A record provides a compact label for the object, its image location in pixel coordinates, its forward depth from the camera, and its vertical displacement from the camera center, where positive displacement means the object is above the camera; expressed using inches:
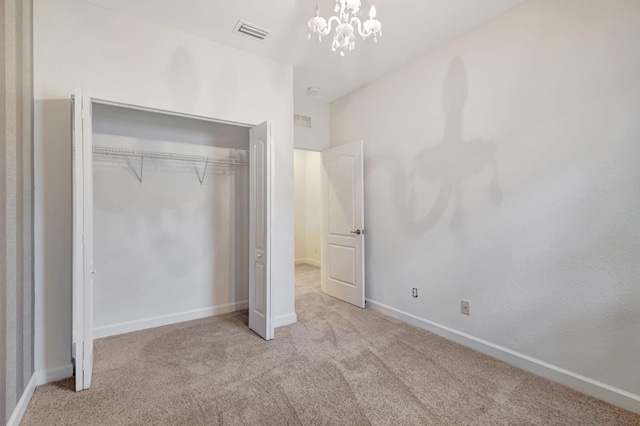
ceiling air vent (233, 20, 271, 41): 104.3 +69.7
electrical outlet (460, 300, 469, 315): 108.7 -35.5
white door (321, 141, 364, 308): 151.1 -4.3
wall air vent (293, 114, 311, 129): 165.5 +55.7
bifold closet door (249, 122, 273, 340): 111.5 -5.0
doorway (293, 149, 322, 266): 277.3 +7.5
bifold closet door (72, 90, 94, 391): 79.0 -7.0
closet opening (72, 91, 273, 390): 117.0 -1.0
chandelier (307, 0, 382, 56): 68.5 +47.4
